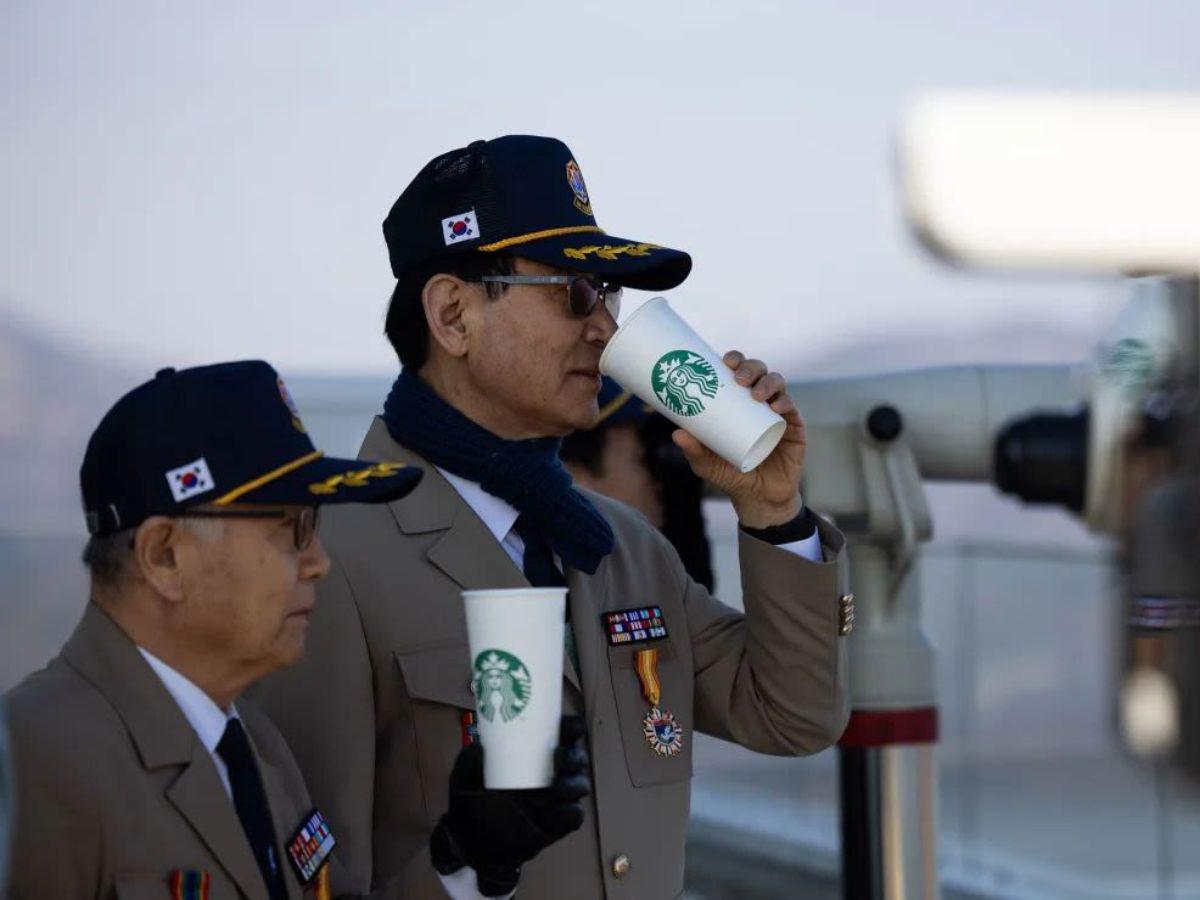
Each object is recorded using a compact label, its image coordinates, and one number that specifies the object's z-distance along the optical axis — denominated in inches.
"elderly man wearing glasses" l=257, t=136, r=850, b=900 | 137.5
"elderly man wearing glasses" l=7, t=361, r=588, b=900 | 121.9
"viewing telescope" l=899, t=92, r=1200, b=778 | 73.0
